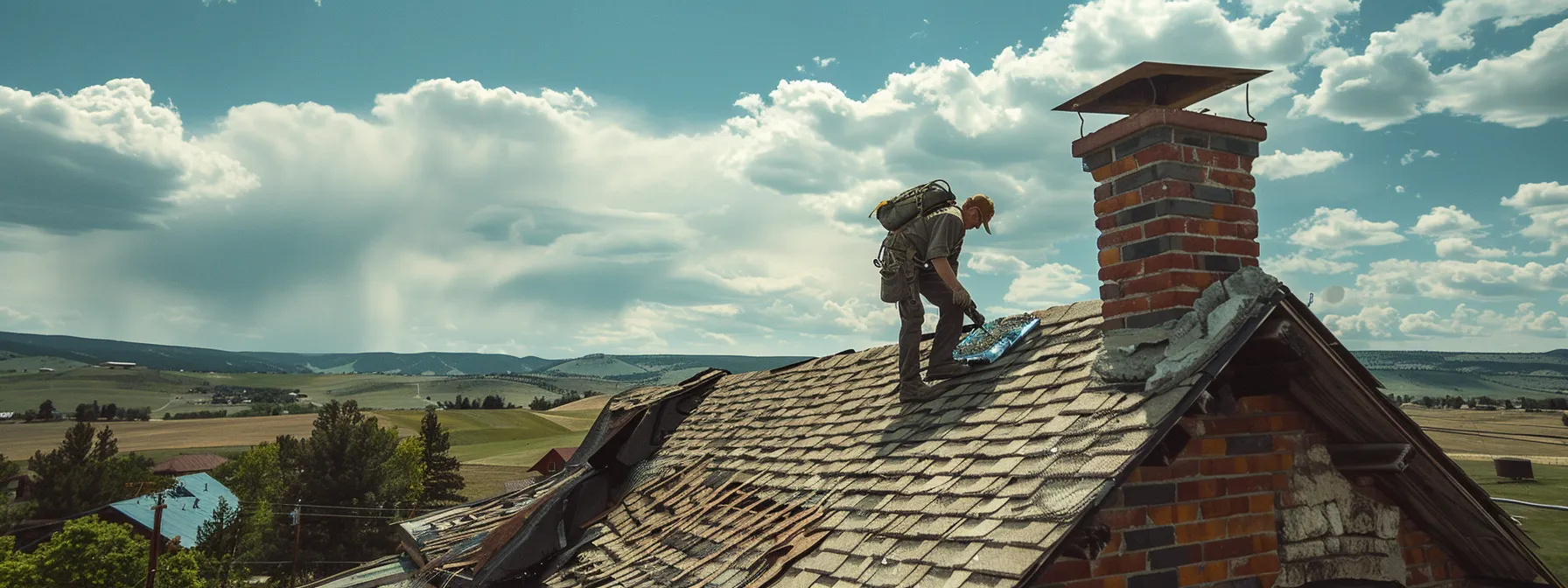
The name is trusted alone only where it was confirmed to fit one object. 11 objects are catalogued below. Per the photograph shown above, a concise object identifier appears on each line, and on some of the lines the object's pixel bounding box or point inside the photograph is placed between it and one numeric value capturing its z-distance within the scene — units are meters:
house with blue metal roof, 52.66
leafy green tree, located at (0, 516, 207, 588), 33.03
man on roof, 5.80
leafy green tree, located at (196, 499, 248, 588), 44.28
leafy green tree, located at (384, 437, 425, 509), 54.25
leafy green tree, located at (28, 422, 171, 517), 59.66
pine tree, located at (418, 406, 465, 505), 68.56
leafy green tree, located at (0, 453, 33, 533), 55.50
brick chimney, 4.32
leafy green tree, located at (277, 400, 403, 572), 48.50
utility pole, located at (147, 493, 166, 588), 24.98
